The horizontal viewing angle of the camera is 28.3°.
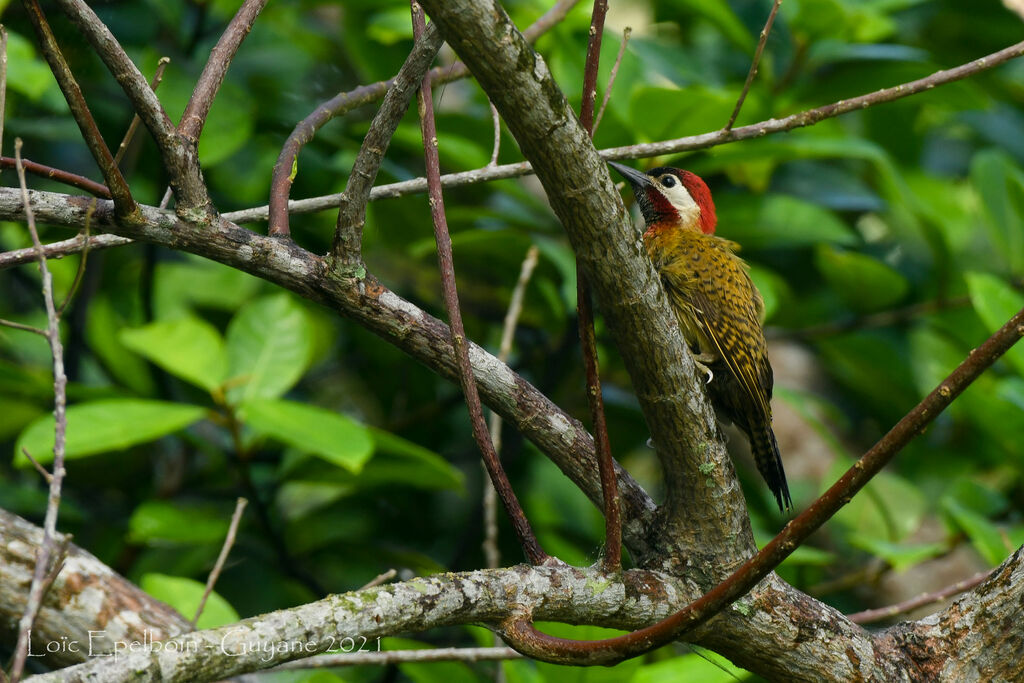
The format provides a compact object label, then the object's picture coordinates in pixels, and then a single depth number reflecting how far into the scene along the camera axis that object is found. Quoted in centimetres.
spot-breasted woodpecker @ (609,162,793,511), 608
